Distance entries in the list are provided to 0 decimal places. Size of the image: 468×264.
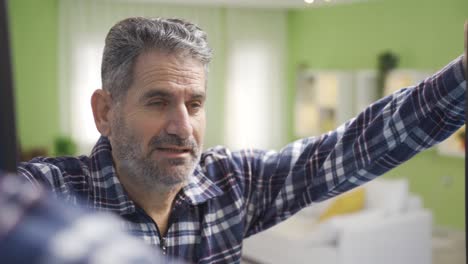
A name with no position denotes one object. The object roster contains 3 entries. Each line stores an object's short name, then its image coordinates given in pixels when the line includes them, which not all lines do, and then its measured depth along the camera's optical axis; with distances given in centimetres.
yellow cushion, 450
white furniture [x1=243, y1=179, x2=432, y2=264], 389
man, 115
